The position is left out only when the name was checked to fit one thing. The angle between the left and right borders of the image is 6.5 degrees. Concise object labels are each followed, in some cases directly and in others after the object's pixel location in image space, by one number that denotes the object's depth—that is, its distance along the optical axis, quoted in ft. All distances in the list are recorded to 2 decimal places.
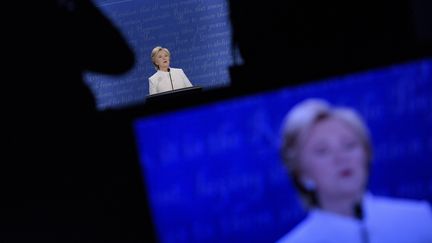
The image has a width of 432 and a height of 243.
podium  122.15
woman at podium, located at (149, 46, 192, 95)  128.77
